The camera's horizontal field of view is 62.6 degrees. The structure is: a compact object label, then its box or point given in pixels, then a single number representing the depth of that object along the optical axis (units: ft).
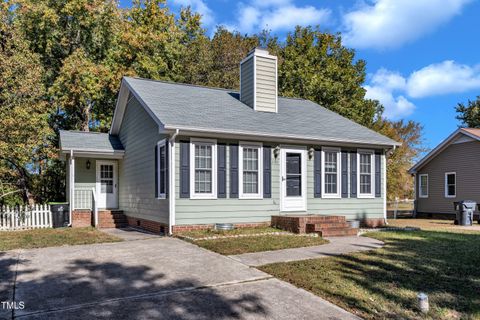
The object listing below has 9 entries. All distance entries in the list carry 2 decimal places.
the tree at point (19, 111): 51.75
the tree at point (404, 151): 115.47
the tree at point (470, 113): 110.52
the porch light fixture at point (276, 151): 39.55
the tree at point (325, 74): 90.53
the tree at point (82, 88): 67.77
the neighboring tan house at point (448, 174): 63.10
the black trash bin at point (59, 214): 45.91
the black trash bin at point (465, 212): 54.49
